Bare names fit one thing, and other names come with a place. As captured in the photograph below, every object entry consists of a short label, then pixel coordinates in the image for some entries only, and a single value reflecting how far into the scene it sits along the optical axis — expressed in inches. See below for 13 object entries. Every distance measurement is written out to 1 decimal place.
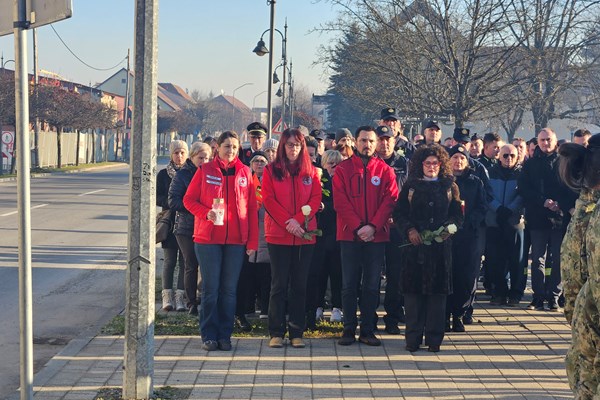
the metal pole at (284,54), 1381.6
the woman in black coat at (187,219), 377.1
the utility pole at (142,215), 238.7
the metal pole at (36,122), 1825.1
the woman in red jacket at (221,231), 316.8
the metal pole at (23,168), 188.4
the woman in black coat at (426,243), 323.9
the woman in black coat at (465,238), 368.5
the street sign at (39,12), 180.1
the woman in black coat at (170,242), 395.5
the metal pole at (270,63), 882.1
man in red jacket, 331.0
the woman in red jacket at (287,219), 323.9
